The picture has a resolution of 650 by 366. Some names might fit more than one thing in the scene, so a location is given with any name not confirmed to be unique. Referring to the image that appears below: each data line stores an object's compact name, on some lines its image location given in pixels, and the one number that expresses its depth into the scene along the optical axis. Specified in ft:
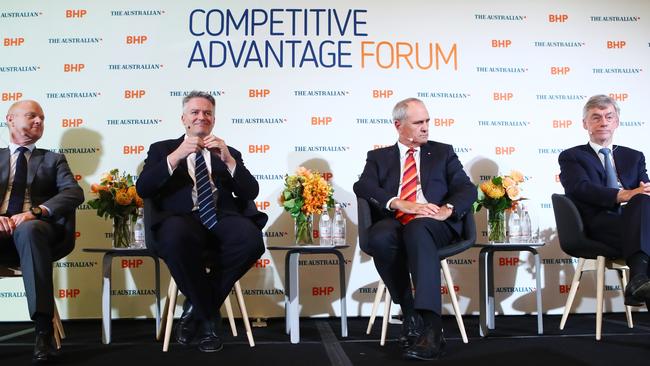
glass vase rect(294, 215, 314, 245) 12.32
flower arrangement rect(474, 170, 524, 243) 12.73
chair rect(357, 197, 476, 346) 10.22
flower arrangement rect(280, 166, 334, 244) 12.15
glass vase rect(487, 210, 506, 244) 13.07
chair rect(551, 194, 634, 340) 10.91
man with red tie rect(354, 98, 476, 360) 9.18
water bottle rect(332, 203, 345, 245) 12.71
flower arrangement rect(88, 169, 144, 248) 12.29
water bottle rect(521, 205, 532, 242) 12.98
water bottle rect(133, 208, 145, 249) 12.64
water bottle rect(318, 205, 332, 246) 12.49
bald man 9.18
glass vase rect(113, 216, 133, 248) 12.41
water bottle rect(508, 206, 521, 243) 13.00
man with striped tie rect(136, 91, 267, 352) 9.73
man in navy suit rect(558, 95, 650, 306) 9.95
